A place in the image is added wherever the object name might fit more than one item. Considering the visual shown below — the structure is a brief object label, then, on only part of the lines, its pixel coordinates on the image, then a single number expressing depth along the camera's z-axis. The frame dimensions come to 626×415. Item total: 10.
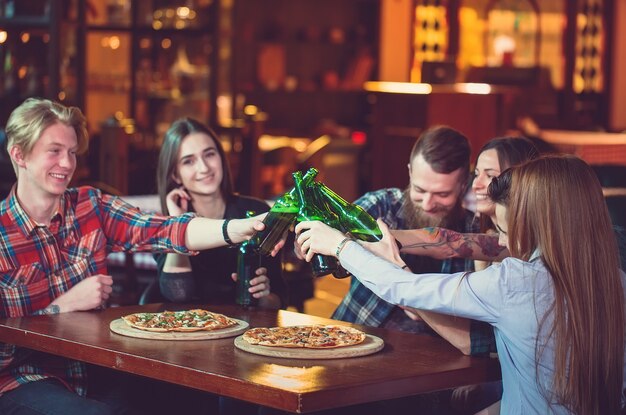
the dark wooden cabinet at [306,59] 10.05
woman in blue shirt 2.36
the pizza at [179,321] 2.70
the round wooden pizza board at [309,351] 2.47
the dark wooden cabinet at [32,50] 5.47
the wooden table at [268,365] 2.23
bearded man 3.25
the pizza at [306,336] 2.53
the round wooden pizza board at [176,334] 2.65
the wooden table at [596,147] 8.08
